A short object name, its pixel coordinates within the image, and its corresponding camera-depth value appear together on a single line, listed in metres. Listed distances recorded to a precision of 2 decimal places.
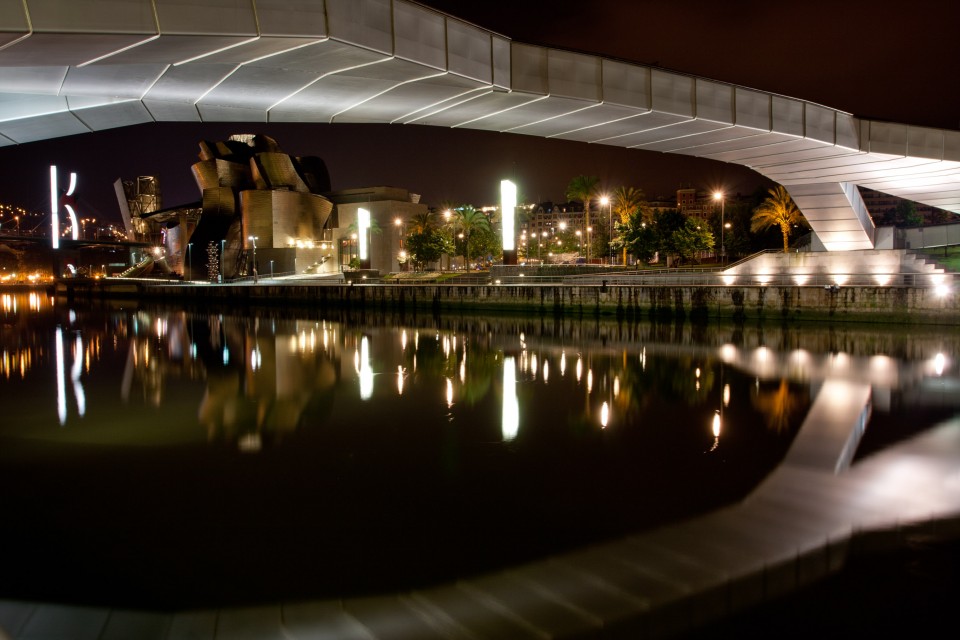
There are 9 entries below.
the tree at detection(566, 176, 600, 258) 68.94
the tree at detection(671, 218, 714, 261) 59.34
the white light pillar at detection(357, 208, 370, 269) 63.47
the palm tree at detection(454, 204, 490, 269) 75.69
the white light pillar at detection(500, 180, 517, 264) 39.03
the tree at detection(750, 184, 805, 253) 52.53
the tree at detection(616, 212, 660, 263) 59.66
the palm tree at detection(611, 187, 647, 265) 69.69
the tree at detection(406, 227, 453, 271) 75.81
